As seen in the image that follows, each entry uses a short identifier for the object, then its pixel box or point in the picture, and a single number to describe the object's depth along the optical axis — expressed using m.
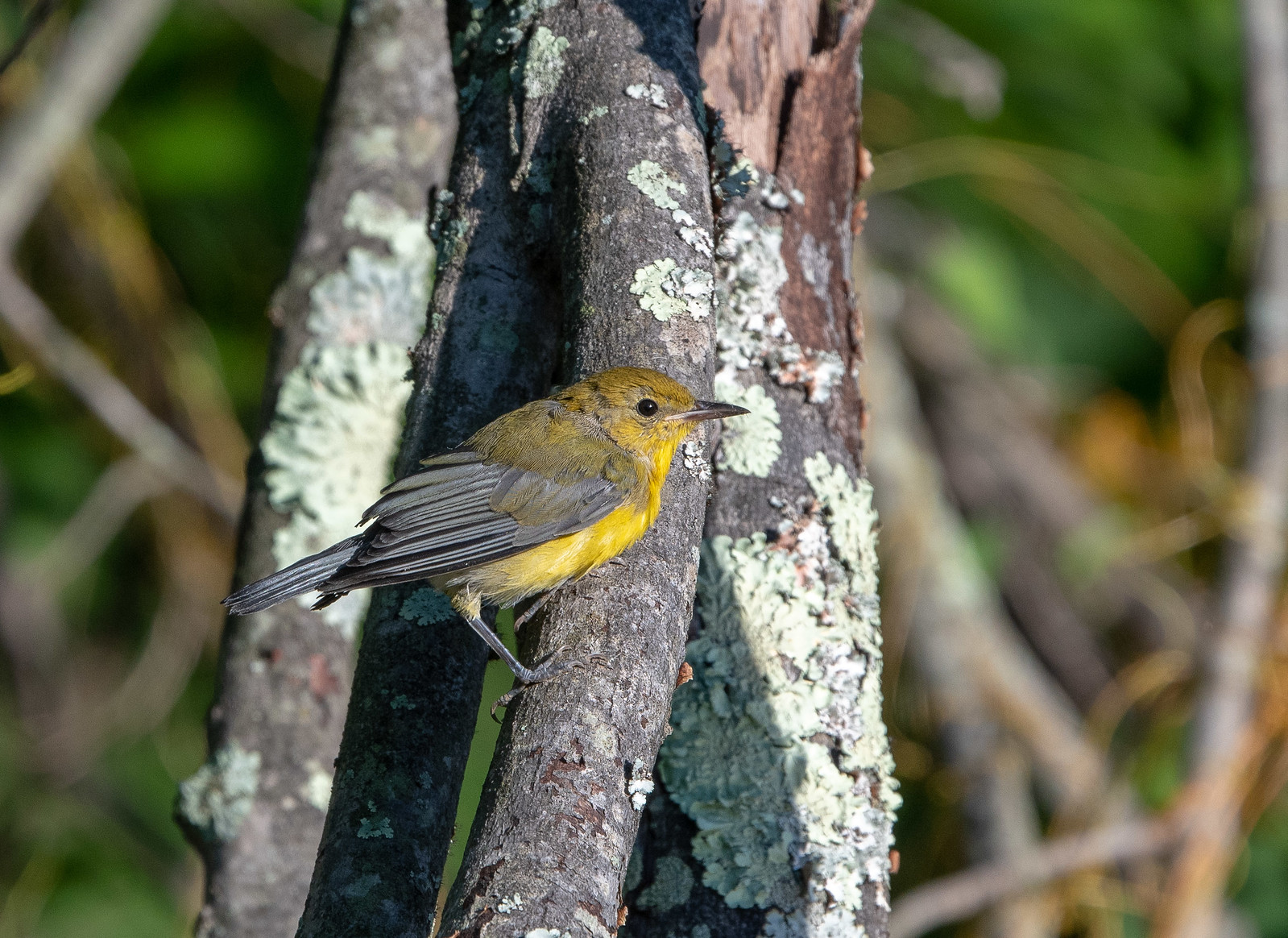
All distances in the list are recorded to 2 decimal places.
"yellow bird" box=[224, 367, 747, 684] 5.24
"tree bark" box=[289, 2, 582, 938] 4.13
